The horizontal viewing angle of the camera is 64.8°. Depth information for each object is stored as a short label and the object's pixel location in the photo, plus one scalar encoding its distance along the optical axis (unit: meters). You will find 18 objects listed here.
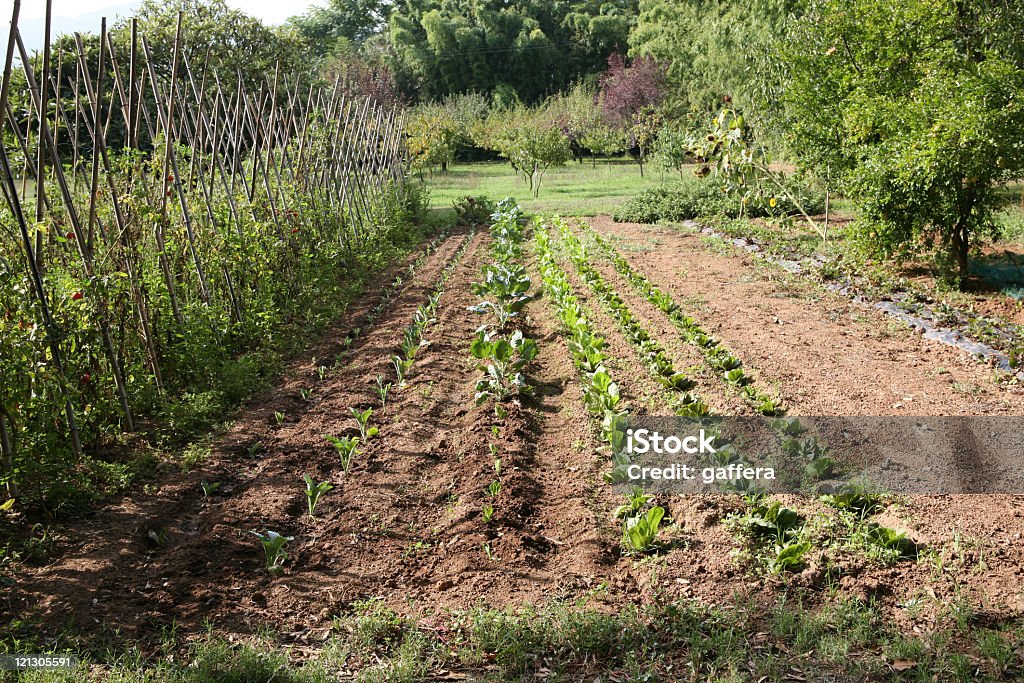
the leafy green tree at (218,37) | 21.81
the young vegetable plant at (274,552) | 3.93
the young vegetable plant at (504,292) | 8.42
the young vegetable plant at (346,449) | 4.93
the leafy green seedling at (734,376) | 6.07
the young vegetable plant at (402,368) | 6.69
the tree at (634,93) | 36.16
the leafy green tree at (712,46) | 20.53
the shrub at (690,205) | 17.19
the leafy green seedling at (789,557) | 3.72
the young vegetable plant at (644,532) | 4.06
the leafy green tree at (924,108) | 8.23
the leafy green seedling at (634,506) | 4.35
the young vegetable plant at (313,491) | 4.43
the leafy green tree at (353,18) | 65.12
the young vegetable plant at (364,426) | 5.20
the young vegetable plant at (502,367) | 6.35
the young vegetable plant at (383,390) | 6.17
